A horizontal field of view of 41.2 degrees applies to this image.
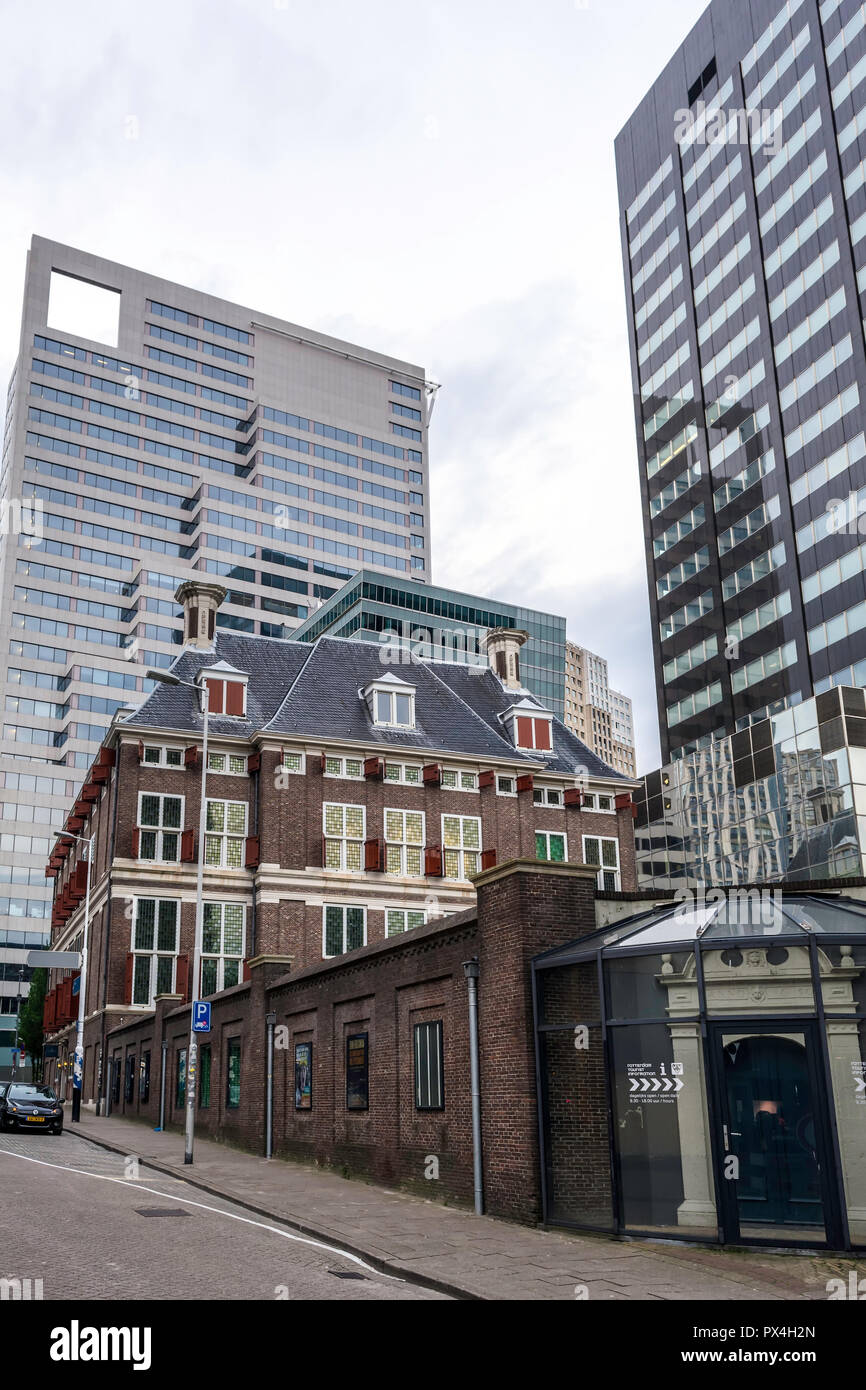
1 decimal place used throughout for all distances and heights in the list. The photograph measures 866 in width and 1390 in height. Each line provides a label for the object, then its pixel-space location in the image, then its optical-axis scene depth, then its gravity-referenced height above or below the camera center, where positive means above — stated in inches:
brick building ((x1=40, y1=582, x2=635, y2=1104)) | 1740.9 +333.7
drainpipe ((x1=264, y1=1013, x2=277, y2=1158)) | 1039.6 -81.5
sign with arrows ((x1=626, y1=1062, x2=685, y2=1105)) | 572.7 -31.9
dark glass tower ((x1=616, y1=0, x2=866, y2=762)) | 2749.0 +1673.7
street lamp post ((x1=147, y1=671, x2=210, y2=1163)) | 989.8 -15.7
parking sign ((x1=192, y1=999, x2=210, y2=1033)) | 1059.3 +11.0
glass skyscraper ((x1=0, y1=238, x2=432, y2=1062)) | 4404.5 +2209.0
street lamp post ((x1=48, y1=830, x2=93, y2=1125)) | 1521.9 -34.8
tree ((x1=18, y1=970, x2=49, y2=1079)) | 3107.8 +39.1
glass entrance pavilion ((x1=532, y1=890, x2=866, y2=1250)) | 526.9 -30.1
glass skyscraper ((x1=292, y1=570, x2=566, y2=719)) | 3909.9 +1395.9
